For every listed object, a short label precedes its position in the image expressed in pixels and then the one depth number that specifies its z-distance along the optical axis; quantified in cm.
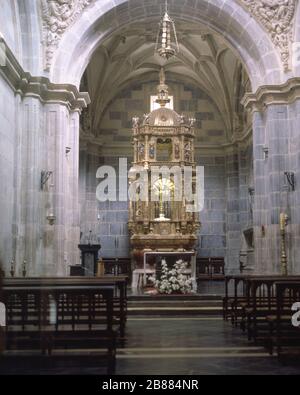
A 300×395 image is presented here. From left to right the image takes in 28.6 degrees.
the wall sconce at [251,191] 2109
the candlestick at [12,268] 1214
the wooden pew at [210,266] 2072
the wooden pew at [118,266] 2080
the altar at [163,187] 1914
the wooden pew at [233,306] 994
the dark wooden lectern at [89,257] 1400
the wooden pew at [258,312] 761
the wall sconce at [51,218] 1403
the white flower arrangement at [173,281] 1397
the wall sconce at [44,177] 1387
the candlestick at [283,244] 1392
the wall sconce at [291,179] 1462
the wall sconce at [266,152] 1547
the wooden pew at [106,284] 644
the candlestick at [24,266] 1241
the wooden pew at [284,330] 640
